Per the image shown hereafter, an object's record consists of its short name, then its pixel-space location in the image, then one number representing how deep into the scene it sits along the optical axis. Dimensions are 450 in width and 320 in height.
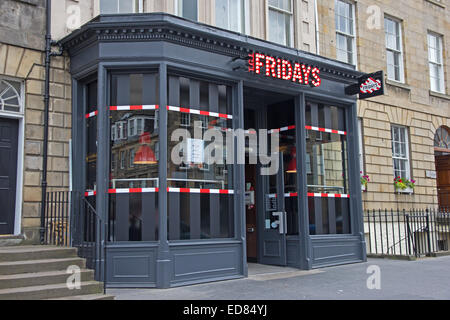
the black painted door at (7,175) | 8.59
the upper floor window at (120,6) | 9.95
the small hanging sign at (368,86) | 11.66
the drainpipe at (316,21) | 13.58
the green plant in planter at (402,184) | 15.73
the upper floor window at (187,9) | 10.58
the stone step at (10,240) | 8.33
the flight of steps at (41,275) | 6.71
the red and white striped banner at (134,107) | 8.82
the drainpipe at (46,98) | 8.73
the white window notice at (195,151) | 9.20
